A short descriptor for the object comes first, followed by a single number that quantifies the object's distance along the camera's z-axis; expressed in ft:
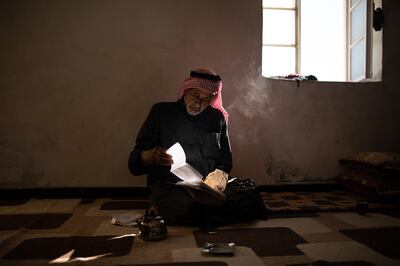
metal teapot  6.06
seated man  7.24
